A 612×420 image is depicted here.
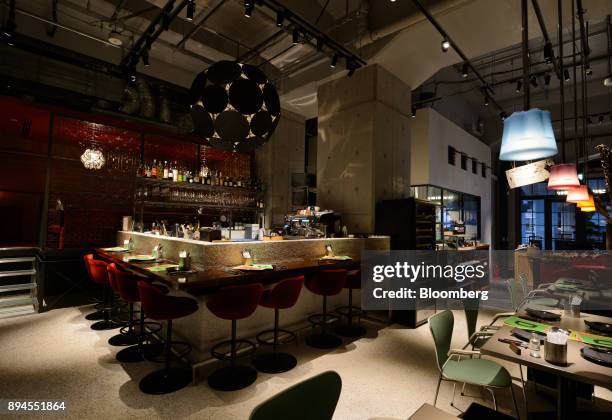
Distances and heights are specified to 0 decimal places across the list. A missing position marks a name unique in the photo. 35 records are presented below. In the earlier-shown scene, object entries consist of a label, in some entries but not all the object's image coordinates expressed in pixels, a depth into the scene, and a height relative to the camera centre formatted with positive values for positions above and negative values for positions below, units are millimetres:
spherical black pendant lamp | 2441 +978
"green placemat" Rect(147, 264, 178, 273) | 3146 -436
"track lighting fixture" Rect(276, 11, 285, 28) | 3607 +2437
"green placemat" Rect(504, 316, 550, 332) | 2365 -685
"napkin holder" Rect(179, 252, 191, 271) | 3161 -362
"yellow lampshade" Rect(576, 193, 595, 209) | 5083 +592
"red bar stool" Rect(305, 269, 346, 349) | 3682 -656
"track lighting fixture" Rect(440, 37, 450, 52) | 3988 +2428
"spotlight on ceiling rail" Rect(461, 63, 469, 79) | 4908 +2568
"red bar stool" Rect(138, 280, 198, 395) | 2762 -774
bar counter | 2986 -443
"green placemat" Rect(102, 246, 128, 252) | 4798 -389
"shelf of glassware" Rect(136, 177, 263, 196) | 5725 +807
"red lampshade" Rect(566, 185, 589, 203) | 4371 +625
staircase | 4805 -1030
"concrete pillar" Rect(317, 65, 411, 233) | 5328 +1575
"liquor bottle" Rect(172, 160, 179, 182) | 6027 +974
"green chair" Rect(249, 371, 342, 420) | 1071 -624
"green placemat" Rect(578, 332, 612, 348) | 2059 -685
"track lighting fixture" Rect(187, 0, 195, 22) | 3374 +2353
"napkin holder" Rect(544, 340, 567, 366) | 1765 -661
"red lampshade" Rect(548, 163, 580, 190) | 3410 +671
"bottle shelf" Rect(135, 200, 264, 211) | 5836 +427
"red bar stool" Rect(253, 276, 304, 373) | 3150 -752
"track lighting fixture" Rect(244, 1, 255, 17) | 3299 +2340
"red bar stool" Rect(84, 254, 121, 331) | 4164 -732
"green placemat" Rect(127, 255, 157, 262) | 3818 -409
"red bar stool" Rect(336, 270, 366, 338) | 4168 -1193
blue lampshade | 2094 +686
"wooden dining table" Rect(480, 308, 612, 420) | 1631 -708
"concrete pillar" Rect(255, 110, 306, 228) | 7500 +1634
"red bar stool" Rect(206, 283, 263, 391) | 2745 -754
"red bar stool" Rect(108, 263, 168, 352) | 3342 -1110
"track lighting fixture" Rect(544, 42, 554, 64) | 3424 +2052
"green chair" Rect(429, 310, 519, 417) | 2203 -999
